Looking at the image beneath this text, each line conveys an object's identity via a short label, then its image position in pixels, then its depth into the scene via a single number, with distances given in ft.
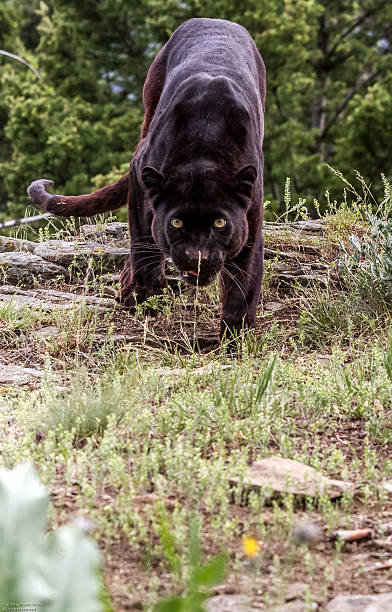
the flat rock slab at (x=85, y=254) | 22.00
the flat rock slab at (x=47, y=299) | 18.39
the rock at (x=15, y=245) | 23.72
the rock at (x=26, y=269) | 21.39
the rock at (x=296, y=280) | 19.61
